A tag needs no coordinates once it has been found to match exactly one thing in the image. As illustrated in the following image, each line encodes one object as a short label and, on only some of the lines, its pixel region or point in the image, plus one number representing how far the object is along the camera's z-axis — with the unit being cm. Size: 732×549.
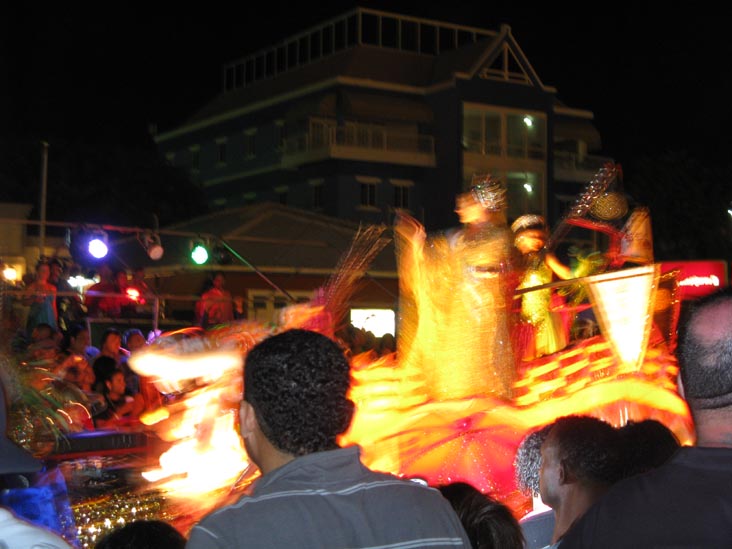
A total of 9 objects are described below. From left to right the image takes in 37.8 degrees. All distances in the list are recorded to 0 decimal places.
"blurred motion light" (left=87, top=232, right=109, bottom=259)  1202
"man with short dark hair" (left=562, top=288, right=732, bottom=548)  220
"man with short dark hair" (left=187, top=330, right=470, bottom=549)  244
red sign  1280
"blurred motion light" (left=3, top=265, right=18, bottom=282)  1361
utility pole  1152
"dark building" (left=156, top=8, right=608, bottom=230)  3150
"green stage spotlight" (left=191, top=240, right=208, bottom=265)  1323
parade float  634
